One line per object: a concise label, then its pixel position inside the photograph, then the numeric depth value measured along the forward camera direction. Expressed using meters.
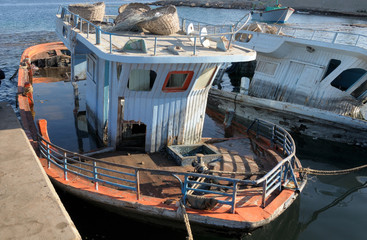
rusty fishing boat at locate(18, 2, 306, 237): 7.27
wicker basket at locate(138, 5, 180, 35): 10.31
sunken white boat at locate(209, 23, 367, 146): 16.14
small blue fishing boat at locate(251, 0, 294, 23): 37.03
